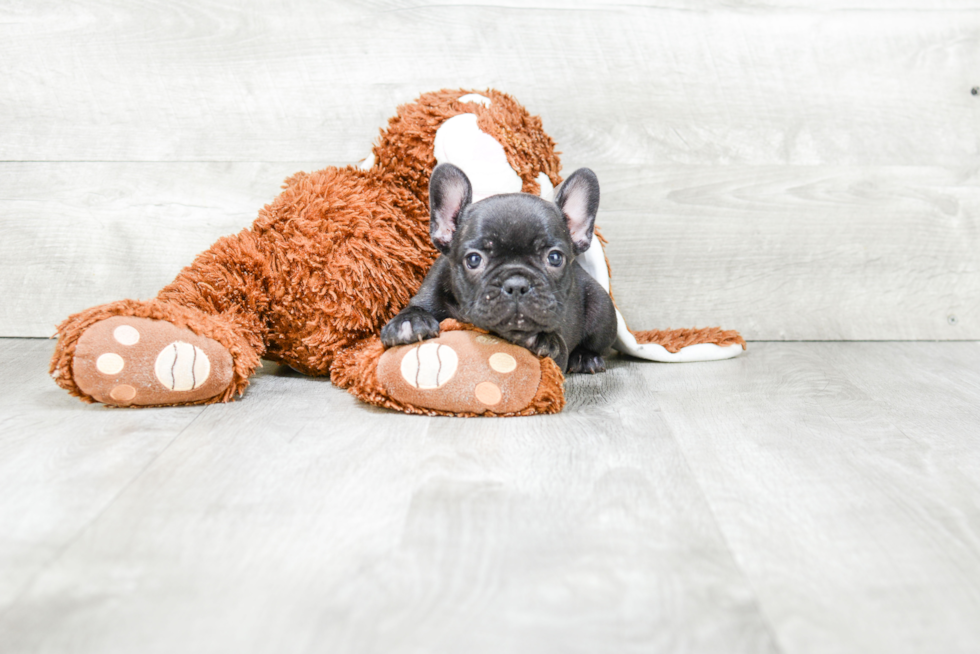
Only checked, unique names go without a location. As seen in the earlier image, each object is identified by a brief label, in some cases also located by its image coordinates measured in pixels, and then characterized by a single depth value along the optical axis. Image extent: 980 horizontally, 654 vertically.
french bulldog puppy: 1.42
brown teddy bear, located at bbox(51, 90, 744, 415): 1.40
